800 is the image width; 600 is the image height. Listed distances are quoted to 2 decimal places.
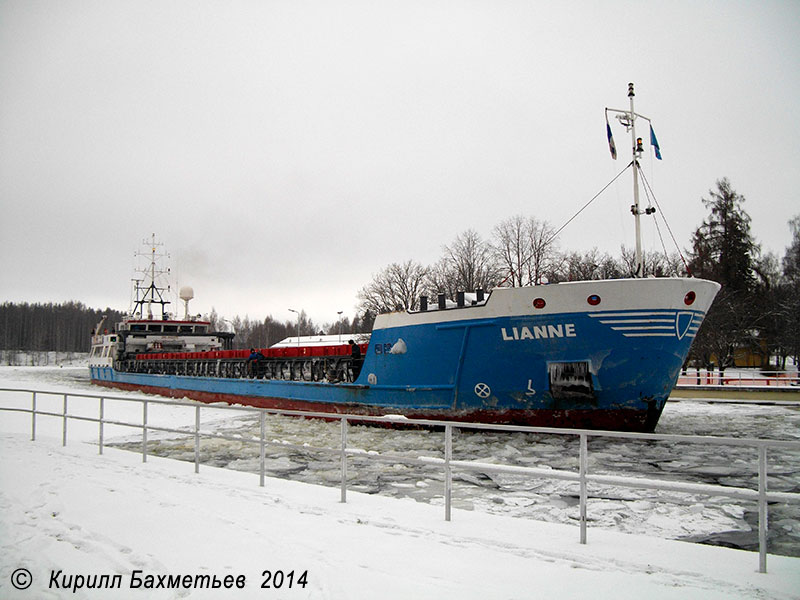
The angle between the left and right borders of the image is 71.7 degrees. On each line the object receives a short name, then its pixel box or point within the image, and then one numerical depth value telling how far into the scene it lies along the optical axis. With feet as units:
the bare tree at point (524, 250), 133.69
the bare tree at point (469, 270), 143.43
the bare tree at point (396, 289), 173.27
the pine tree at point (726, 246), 123.75
